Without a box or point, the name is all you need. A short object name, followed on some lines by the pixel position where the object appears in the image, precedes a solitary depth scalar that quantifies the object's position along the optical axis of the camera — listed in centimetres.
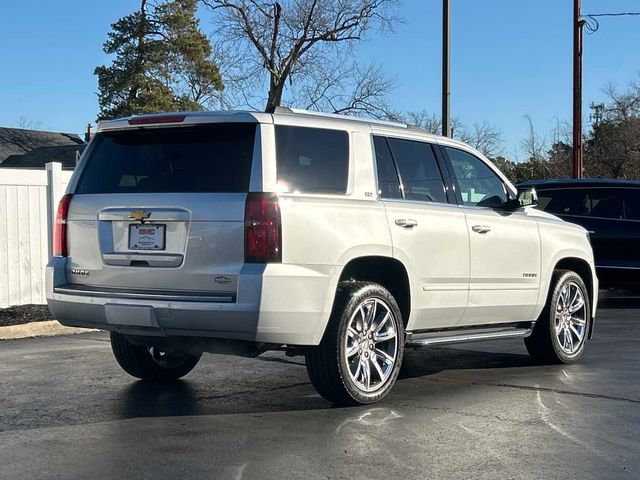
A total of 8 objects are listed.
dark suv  1249
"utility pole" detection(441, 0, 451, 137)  1683
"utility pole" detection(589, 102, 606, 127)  4263
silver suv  532
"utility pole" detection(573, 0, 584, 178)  2147
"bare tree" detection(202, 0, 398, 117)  3366
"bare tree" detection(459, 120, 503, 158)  3859
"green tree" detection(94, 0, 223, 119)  4100
